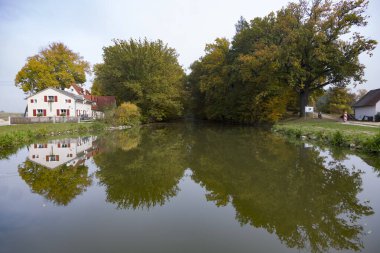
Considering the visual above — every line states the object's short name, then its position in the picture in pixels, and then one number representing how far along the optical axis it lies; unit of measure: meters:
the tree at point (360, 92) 62.69
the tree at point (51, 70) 43.19
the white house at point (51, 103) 38.22
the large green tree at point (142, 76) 40.06
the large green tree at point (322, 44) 25.72
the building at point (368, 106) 31.84
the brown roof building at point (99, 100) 45.20
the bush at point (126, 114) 33.91
